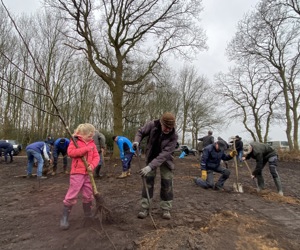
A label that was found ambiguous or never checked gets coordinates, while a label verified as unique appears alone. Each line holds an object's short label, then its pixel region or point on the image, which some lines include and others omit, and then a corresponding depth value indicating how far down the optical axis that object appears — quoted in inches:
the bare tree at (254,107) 1211.9
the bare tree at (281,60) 925.2
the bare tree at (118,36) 641.6
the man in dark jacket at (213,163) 289.3
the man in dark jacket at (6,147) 555.5
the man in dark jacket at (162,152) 172.1
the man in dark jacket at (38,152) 331.9
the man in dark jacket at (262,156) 284.8
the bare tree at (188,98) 1533.0
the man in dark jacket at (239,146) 545.8
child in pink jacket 157.8
